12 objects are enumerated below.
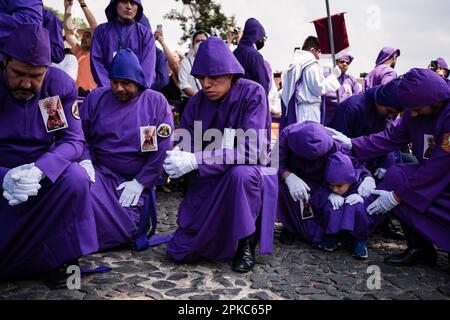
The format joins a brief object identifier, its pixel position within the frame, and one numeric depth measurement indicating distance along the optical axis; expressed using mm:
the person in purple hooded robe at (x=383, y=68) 6645
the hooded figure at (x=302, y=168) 4035
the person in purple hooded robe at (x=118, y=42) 5195
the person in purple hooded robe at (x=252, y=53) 6004
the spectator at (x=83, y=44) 6018
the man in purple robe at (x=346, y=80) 7839
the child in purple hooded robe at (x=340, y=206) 3936
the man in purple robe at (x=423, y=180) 3578
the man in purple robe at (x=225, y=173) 3408
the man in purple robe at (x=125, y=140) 3863
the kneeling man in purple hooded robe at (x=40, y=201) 2906
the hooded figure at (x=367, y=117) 4570
